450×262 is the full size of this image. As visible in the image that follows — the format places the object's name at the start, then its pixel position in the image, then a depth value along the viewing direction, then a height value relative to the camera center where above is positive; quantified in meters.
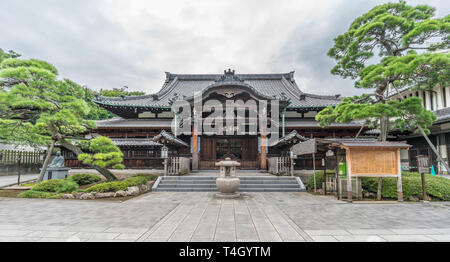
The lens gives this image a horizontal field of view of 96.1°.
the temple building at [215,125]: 14.67 +1.73
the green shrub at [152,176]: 12.24 -1.74
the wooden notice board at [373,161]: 7.96 -0.45
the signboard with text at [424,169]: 7.99 -0.75
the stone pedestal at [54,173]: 11.70 -1.46
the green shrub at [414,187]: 8.17 -1.54
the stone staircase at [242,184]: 10.82 -1.95
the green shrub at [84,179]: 11.99 -1.87
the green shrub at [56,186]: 9.41 -1.82
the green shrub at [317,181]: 10.87 -1.73
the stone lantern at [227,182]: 8.79 -1.44
